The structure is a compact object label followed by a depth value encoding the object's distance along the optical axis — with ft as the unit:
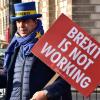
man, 14.29
